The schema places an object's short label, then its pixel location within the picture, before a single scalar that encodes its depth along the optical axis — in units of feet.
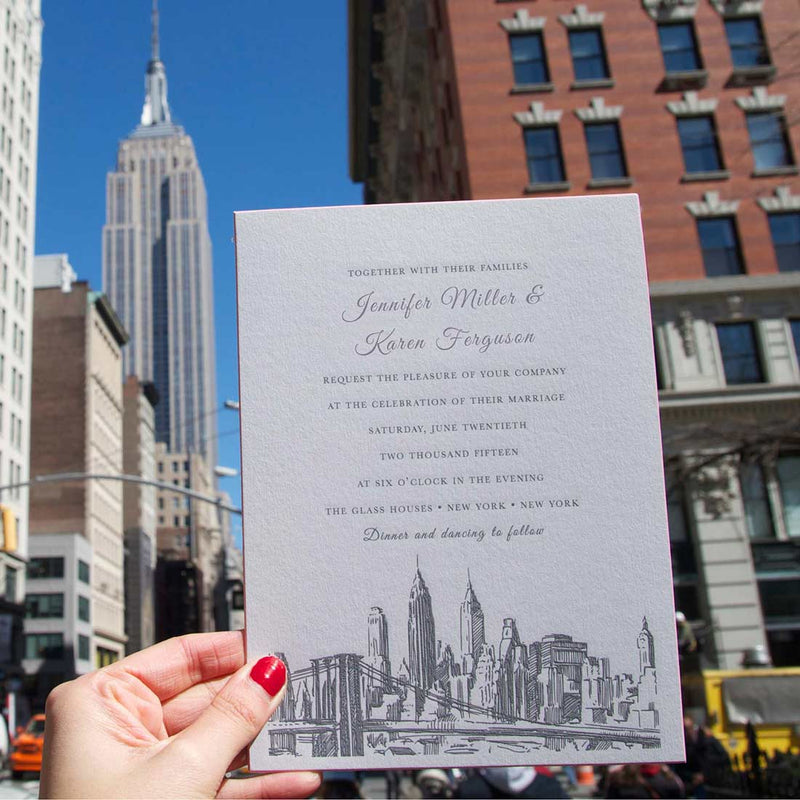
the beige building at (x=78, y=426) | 286.05
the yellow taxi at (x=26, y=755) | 89.25
